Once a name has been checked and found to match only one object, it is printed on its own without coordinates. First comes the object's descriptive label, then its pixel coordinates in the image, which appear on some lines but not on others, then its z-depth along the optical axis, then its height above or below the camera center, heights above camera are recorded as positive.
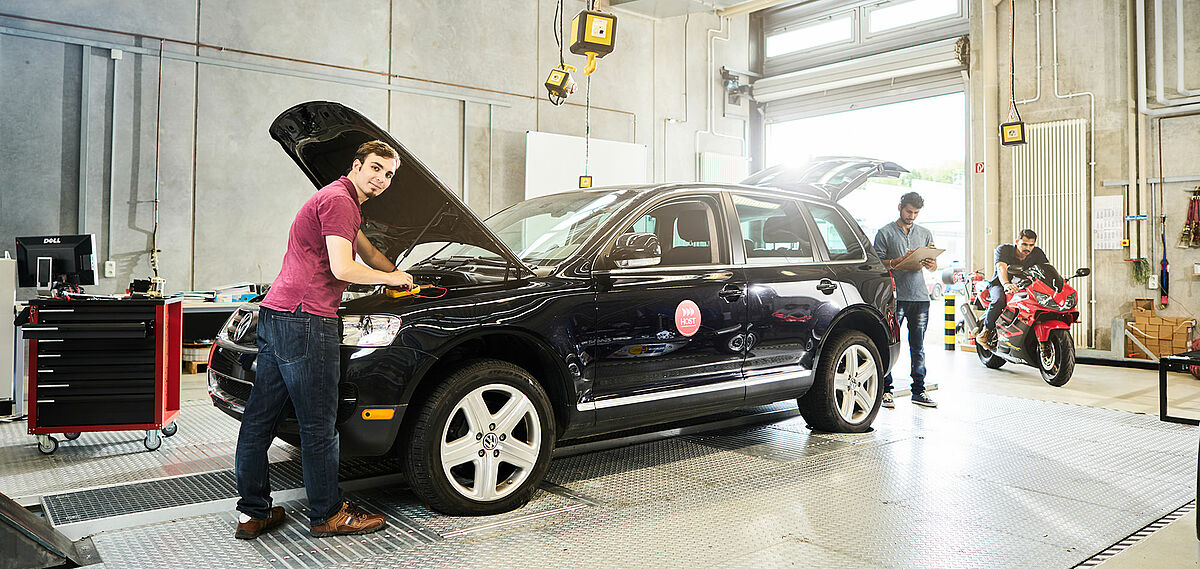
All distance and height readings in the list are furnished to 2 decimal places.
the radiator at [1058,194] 8.88 +1.21
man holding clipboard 5.91 +0.15
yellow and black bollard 9.97 -0.27
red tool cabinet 4.00 -0.36
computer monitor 4.84 +0.22
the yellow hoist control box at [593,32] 6.33 +2.15
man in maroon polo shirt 2.75 -0.16
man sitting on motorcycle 7.48 +0.31
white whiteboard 9.57 +1.72
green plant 8.50 +0.31
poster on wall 8.66 +0.87
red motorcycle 7.04 -0.22
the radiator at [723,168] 11.55 +1.96
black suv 3.00 -0.11
